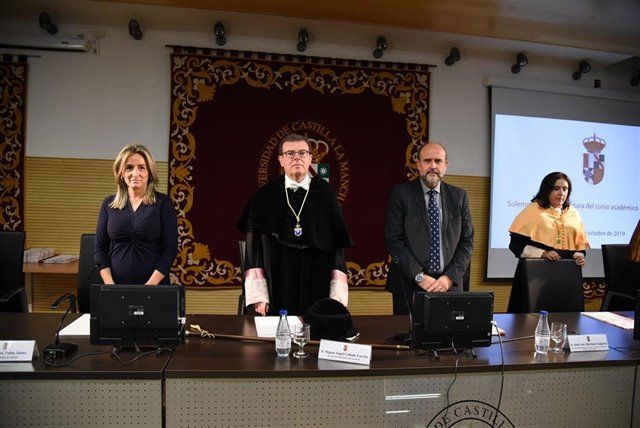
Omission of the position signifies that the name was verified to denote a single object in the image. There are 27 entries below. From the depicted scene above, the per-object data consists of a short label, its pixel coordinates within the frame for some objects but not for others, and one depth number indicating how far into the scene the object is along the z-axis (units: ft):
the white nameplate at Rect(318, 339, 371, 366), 4.95
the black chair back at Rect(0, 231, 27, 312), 8.95
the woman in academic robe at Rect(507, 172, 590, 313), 10.36
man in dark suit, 8.38
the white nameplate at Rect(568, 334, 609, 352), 5.58
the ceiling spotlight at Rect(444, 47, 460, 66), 13.83
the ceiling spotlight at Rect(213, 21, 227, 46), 12.36
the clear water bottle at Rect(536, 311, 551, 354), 5.50
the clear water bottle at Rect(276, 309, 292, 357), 5.08
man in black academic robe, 7.30
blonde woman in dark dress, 7.76
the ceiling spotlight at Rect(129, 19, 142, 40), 12.04
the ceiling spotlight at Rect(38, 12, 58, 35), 11.74
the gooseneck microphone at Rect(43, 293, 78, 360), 4.78
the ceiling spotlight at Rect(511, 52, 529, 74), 14.39
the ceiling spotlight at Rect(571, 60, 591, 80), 15.02
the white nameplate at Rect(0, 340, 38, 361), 4.73
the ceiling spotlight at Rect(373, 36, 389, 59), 13.20
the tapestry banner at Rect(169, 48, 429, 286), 12.89
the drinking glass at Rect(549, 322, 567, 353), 5.69
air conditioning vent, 12.16
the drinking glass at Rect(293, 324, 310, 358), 5.18
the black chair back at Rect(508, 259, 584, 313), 8.87
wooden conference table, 4.49
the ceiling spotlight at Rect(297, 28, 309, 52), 12.74
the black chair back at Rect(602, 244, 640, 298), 10.60
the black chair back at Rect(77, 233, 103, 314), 8.95
